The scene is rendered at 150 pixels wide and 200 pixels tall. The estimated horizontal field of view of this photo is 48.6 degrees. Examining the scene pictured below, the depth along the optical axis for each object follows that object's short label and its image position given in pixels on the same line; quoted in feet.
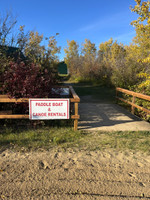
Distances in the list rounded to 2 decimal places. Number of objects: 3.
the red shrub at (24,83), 16.93
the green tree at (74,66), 97.96
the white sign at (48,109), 15.71
